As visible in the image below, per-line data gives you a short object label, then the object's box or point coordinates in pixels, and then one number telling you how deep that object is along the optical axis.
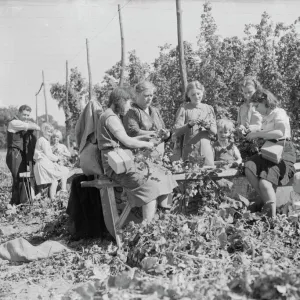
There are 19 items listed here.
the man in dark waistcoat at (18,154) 8.45
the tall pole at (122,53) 20.89
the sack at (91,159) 5.23
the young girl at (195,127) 5.50
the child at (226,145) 5.43
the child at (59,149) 9.10
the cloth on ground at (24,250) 4.88
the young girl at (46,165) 8.38
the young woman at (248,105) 5.54
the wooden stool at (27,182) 8.40
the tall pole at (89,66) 28.35
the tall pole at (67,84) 35.92
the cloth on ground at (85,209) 5.56
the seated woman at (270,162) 4.83
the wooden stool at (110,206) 4.96
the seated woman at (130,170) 4.74
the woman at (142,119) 5.14
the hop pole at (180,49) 13.52
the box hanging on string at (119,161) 4.60
